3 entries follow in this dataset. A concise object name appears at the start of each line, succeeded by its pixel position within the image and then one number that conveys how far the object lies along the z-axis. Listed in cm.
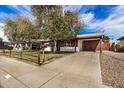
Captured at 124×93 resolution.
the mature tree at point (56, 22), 751
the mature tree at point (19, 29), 973
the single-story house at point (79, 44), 1087
